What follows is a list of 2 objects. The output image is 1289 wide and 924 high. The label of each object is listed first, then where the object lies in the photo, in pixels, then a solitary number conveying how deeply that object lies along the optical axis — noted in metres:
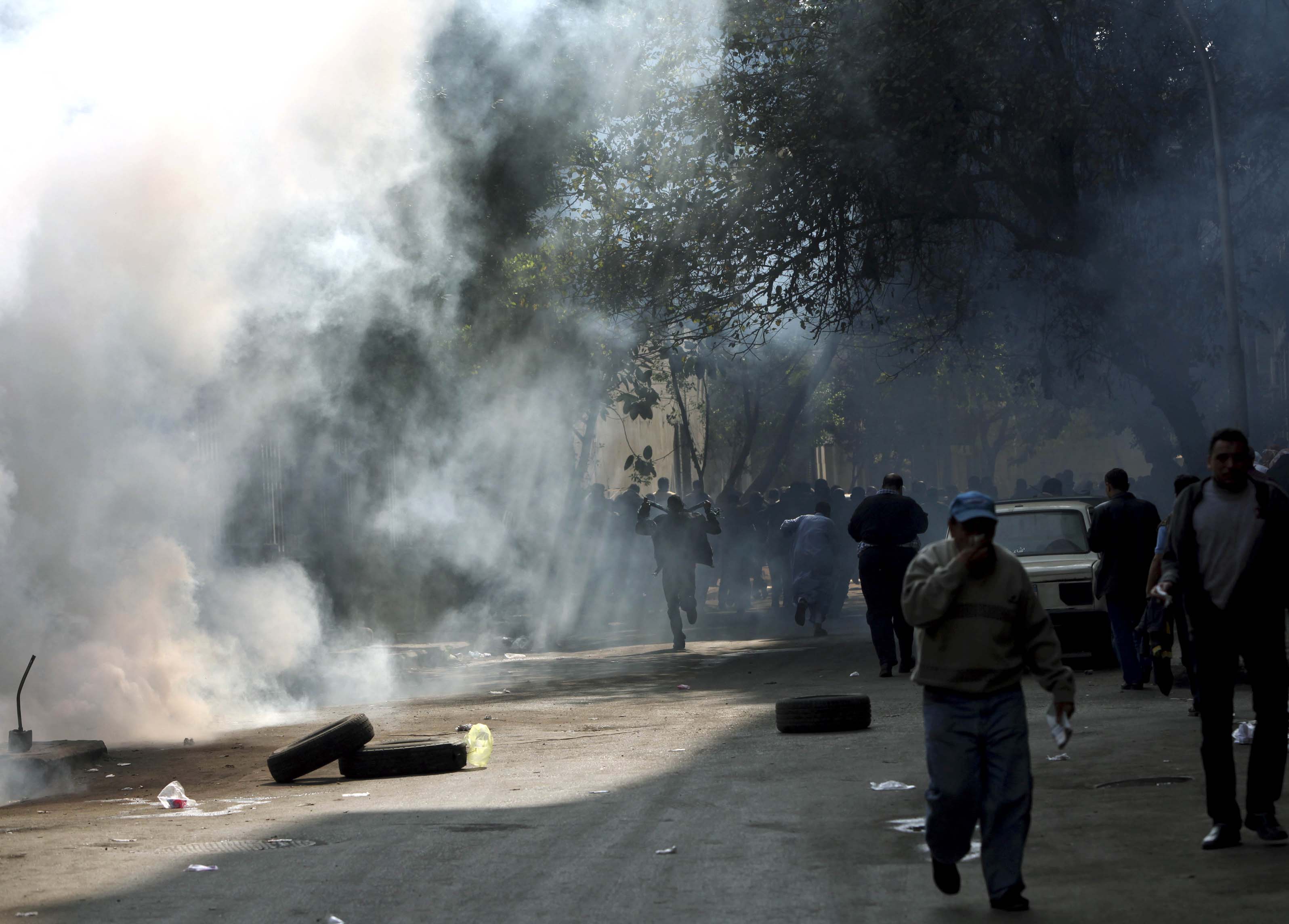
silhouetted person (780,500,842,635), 33.94
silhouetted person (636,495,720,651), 32.00
